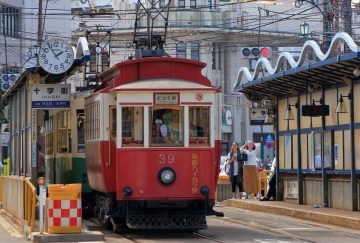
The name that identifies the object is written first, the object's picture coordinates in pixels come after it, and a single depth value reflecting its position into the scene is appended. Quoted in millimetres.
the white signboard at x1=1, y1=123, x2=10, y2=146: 46506
